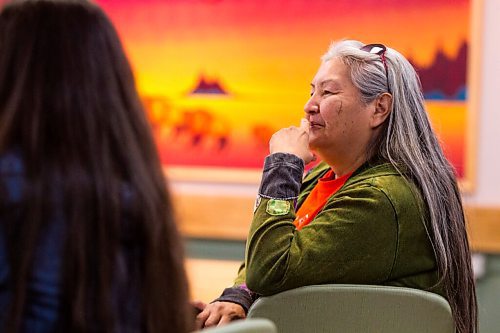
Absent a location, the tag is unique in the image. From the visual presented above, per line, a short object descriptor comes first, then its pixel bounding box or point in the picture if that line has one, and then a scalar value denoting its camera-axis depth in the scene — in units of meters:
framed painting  5.80
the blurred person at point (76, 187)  3.28
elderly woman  3.89
